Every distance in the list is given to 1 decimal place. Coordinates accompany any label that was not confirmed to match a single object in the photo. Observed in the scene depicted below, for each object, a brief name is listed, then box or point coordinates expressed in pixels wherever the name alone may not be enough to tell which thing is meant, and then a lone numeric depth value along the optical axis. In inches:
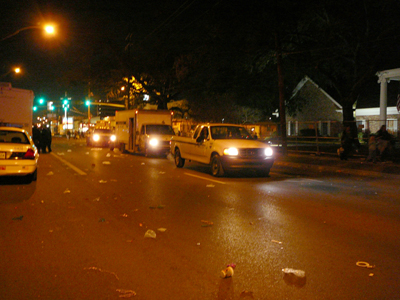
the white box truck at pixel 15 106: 774.5
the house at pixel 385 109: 1007.8
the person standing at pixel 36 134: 1094.4
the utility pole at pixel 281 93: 935.7
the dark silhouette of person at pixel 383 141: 722.8
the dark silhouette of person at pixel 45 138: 1125.7
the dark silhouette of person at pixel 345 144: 793.6
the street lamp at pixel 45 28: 821.7
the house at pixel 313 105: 1724.9
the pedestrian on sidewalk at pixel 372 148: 717.9
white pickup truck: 562.6
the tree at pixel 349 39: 902.4
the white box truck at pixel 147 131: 965.8
